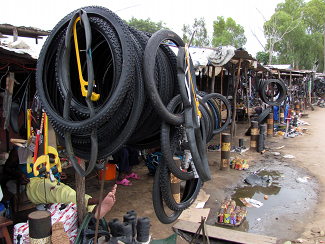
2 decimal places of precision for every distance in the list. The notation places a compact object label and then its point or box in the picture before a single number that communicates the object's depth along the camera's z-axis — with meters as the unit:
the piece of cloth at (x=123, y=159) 6.09
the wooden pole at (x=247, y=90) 11.74
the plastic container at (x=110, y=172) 6.23
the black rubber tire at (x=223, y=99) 4.77
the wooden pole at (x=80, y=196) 3.61
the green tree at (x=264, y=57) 39.19
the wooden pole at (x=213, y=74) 8.62
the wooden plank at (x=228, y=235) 3.84
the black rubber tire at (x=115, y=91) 1.73
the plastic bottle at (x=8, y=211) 3.87
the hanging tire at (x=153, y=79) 1.88
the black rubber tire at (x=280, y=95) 10.11
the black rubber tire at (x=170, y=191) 2.15
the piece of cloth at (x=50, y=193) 3.79
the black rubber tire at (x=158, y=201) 2.21
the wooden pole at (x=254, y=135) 9.17
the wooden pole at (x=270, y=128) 11.31
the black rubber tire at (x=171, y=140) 2.04
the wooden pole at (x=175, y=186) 4.81
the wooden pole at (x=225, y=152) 7.20
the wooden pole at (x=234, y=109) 9.81
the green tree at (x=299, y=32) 36.59
